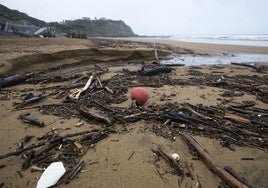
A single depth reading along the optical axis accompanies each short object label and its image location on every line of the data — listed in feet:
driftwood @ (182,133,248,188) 6.36
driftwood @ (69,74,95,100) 13.86
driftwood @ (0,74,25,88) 17.33
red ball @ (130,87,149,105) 11.79
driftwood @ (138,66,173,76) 21.91
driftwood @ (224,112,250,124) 10.48
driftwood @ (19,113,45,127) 10.20
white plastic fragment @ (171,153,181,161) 7.66
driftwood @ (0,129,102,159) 7.90
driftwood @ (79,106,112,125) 10.17
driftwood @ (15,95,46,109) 12.86
